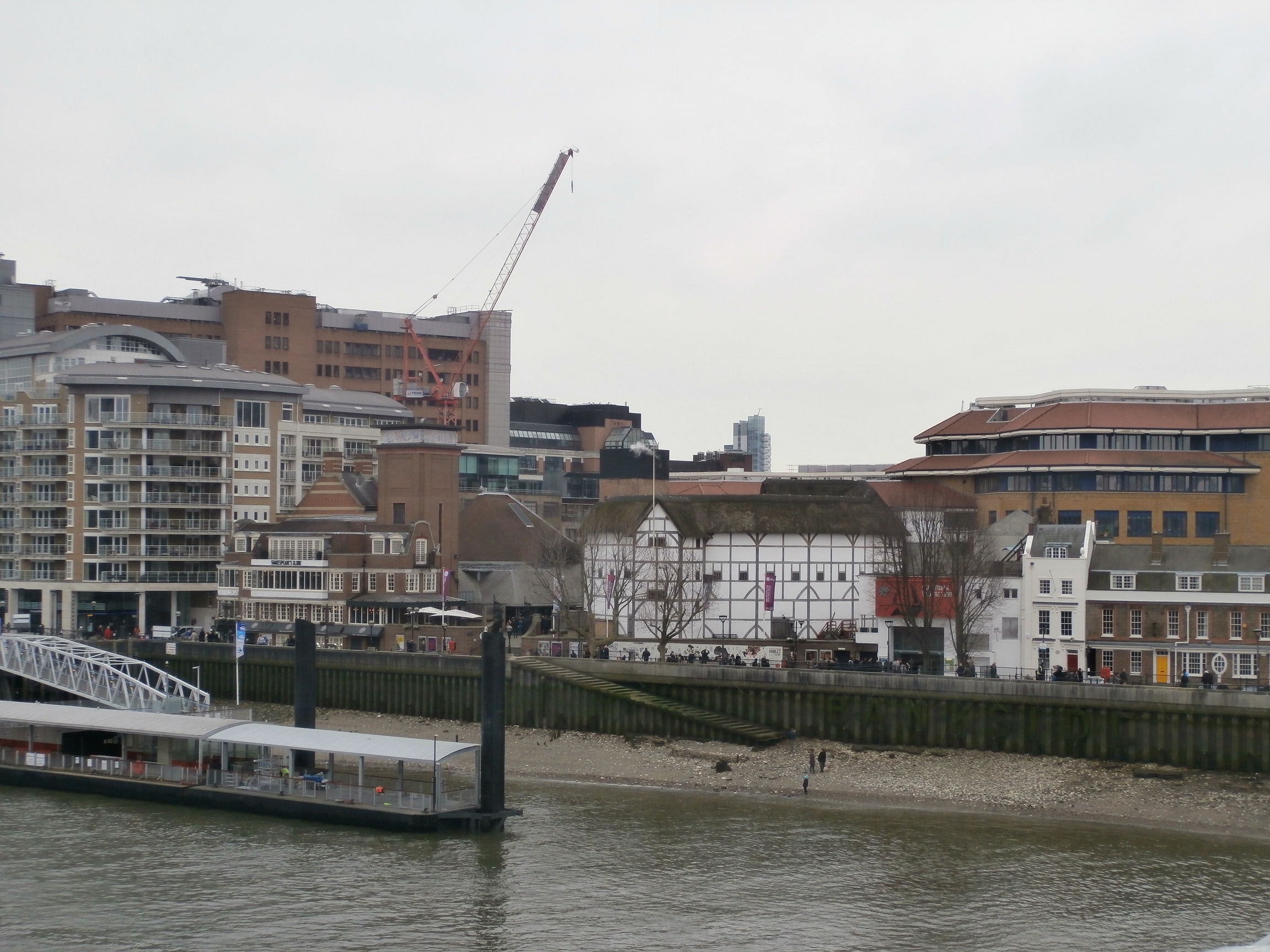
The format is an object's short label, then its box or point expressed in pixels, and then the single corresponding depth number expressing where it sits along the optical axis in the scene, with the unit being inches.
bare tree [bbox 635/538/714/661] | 3683.6
